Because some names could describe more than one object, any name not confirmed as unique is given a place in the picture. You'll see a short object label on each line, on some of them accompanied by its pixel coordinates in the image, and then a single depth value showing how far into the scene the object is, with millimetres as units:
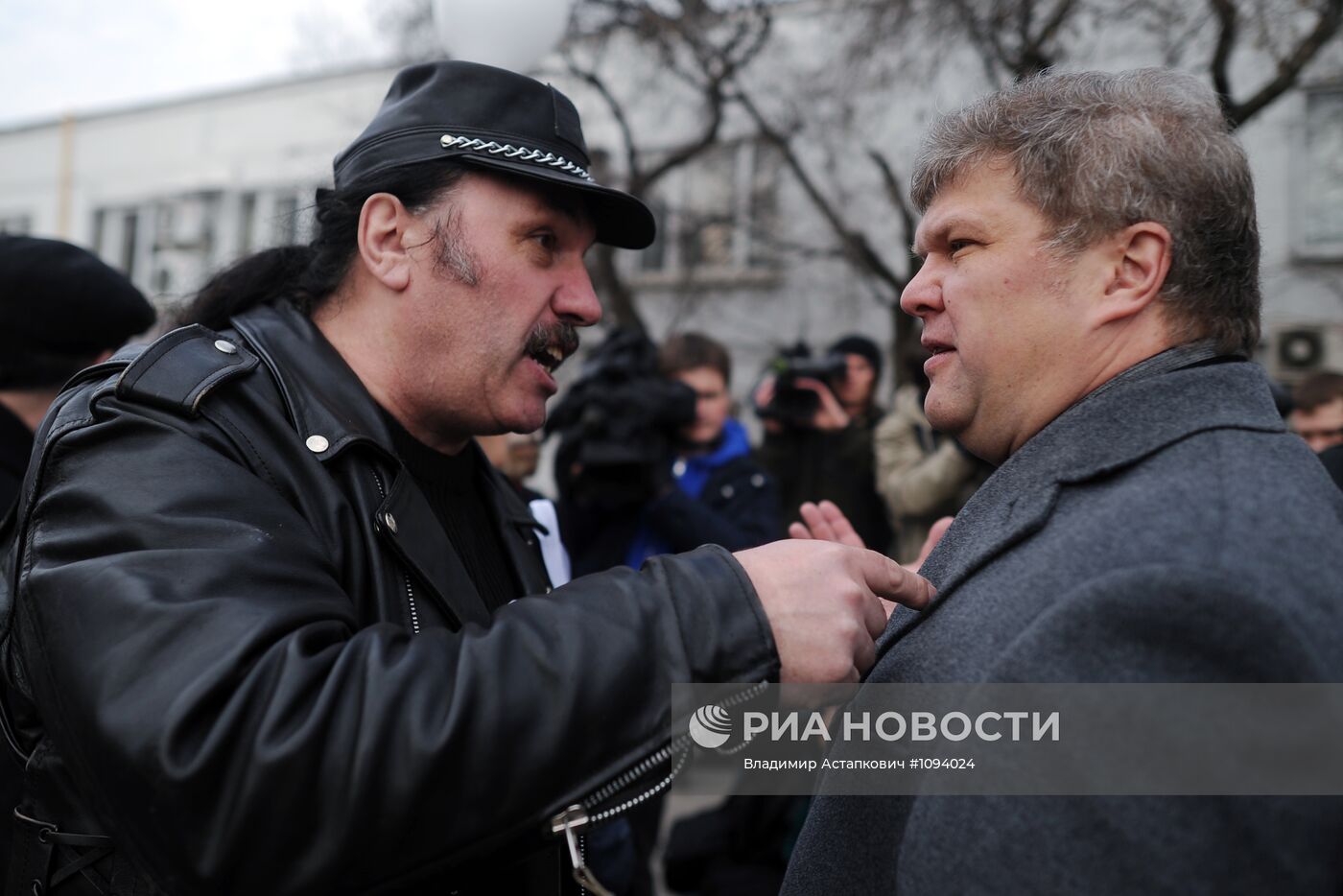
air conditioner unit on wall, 9125
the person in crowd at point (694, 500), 3410
